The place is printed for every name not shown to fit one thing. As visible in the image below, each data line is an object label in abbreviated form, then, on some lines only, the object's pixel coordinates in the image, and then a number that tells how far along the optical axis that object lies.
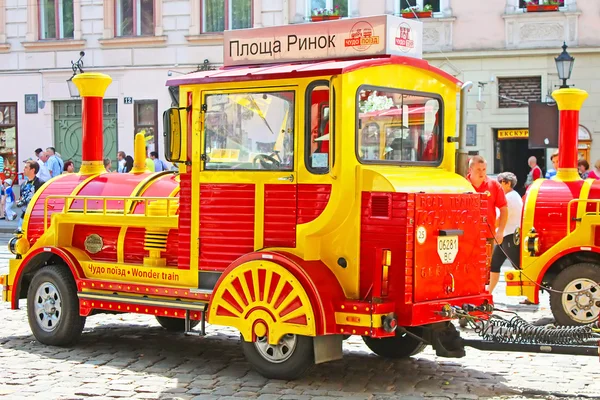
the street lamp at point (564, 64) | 20.09
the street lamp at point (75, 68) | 25.39
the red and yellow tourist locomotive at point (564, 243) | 10.09
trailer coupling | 6.87
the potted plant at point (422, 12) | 24.19
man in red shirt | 10.21
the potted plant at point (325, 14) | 24.92
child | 24.00
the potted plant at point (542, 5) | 23.38
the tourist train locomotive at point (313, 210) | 7.31
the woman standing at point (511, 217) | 11.61
